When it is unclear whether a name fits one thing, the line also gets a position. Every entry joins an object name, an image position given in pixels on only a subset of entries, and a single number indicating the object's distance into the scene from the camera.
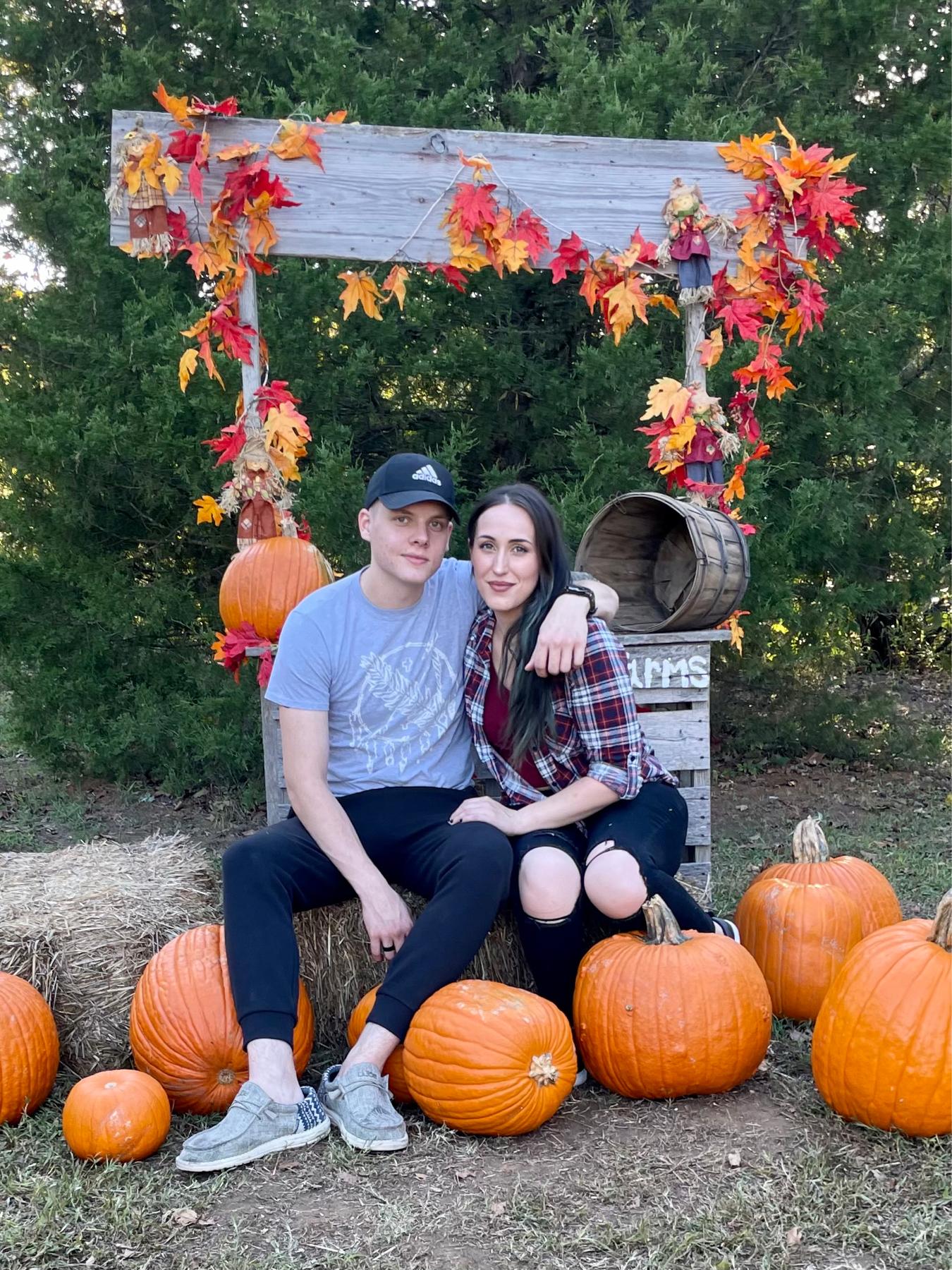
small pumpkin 2.21
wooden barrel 3.30
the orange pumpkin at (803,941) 2.80
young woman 2.54
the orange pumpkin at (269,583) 3.45
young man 2.30
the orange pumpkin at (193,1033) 2.43
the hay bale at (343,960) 2.80
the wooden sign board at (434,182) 3.54
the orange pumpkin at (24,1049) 2.40
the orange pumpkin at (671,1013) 2.37
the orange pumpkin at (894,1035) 2.14
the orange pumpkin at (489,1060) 2.24
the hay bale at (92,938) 2.66
